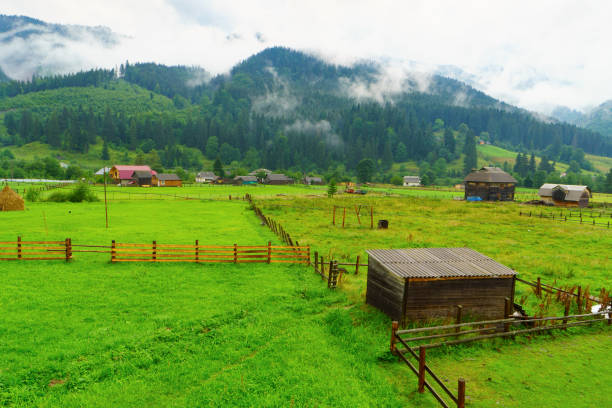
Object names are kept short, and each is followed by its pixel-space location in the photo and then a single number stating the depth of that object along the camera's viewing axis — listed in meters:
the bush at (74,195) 60.00
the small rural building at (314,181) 153.23
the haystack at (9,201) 45.70
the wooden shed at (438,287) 13.88
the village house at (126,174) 112.69
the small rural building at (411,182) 154.12
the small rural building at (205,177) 150.38
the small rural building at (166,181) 113.94
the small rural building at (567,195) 73.81
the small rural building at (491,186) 86.31
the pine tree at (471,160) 196.38
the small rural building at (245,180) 140.88
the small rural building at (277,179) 144.12
